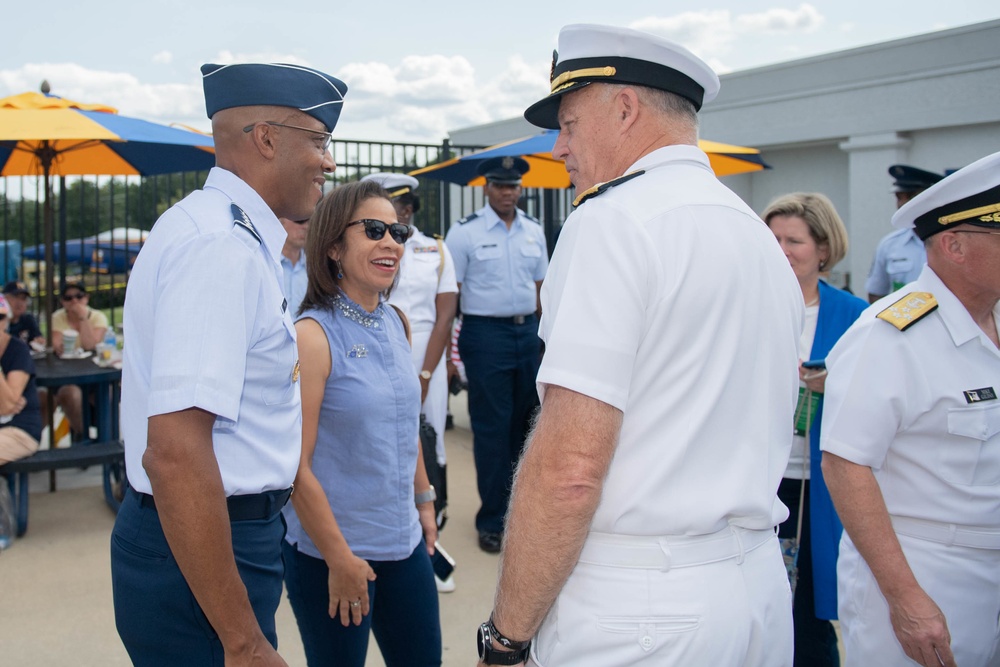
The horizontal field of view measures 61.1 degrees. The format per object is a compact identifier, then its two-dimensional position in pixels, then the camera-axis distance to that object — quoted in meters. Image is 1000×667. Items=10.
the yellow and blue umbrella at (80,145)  5.02
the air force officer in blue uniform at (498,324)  5.33
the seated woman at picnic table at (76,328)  7.07
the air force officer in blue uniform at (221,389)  1.56
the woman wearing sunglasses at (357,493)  2.39
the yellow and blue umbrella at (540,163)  6.86
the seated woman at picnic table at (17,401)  5.02
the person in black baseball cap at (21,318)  7.12
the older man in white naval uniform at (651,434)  1.44
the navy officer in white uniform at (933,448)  2.19
